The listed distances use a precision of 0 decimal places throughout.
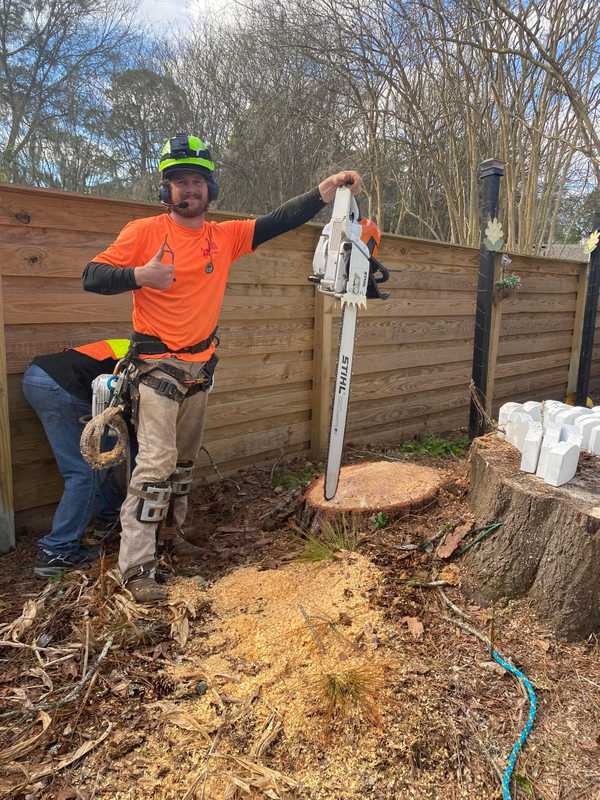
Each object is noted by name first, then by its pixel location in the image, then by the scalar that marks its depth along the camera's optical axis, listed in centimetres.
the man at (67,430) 303
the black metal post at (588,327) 681
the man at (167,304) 273
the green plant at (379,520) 298
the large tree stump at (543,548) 235
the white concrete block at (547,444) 261
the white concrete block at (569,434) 268
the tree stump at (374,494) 304
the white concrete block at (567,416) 288
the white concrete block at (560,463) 255
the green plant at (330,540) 288
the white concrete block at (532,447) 264
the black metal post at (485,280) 468
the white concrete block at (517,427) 285
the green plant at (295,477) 438
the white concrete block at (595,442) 290
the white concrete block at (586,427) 292
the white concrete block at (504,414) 314
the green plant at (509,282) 622
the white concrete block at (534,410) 308
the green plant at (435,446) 568
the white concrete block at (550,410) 289
